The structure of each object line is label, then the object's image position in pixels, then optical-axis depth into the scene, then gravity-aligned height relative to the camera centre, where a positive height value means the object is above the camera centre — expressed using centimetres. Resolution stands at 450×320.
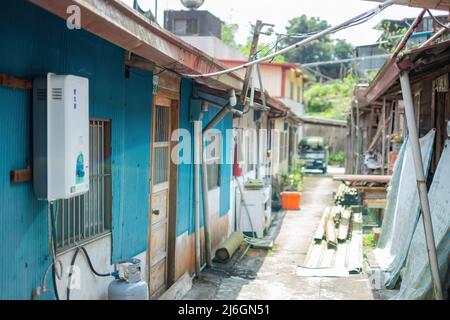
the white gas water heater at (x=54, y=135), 393 +3
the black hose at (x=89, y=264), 463 -107
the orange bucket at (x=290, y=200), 1667 -175
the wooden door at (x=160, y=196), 700 -72
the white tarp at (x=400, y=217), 739 -108
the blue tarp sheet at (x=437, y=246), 537 -107
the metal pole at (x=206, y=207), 857 -105
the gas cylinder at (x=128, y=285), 507 -134
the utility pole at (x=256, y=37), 716 +136
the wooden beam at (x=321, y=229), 1116 -188
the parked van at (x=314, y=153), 3067 -63
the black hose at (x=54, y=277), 424 -105
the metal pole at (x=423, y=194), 494 -45
